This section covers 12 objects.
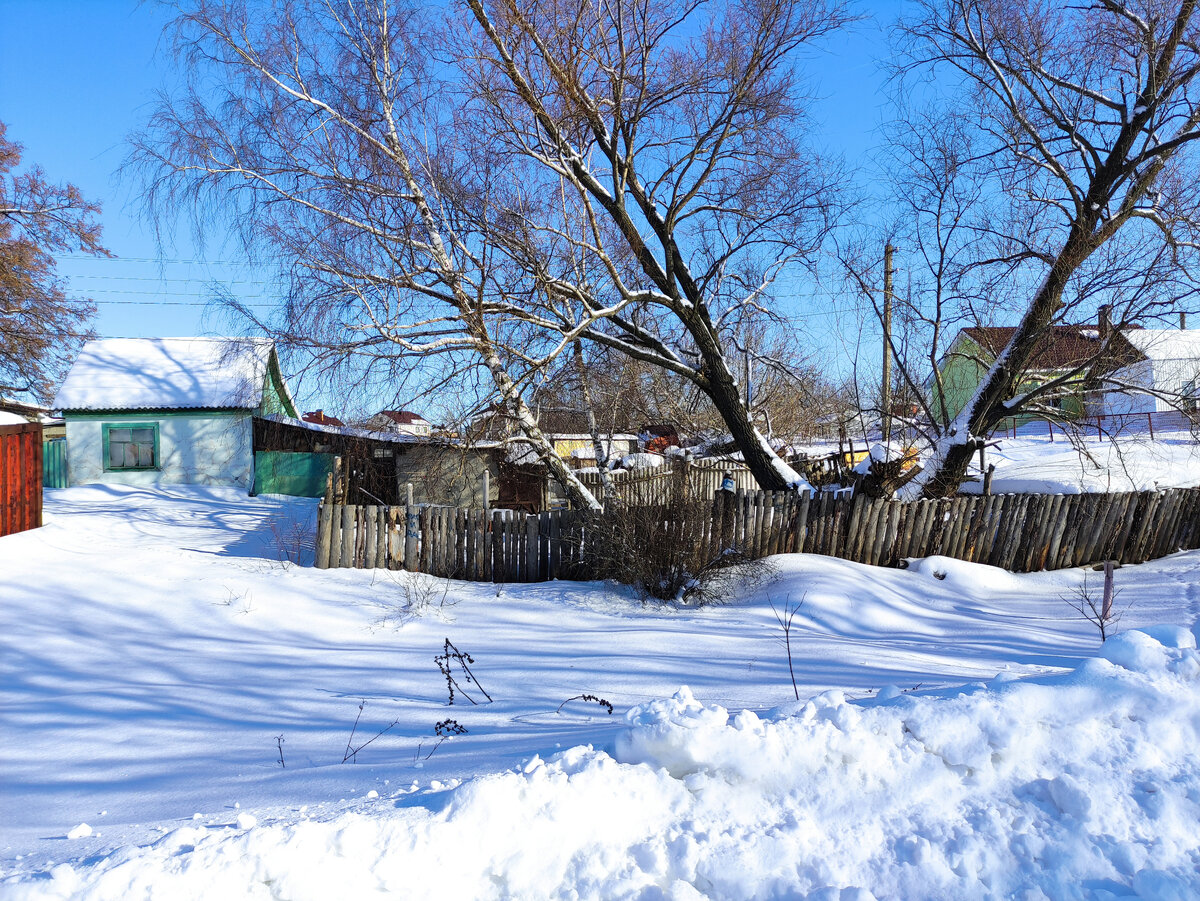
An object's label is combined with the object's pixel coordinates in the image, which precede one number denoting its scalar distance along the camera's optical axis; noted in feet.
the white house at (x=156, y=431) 70.28
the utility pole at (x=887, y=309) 43.44
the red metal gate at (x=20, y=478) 40.68
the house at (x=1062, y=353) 36.99
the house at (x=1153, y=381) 36.04
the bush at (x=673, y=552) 28.89
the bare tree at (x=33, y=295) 75.77
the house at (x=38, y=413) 83.35
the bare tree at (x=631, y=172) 29.45
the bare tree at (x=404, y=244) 31.19
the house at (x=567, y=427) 46.44
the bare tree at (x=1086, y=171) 33.73
